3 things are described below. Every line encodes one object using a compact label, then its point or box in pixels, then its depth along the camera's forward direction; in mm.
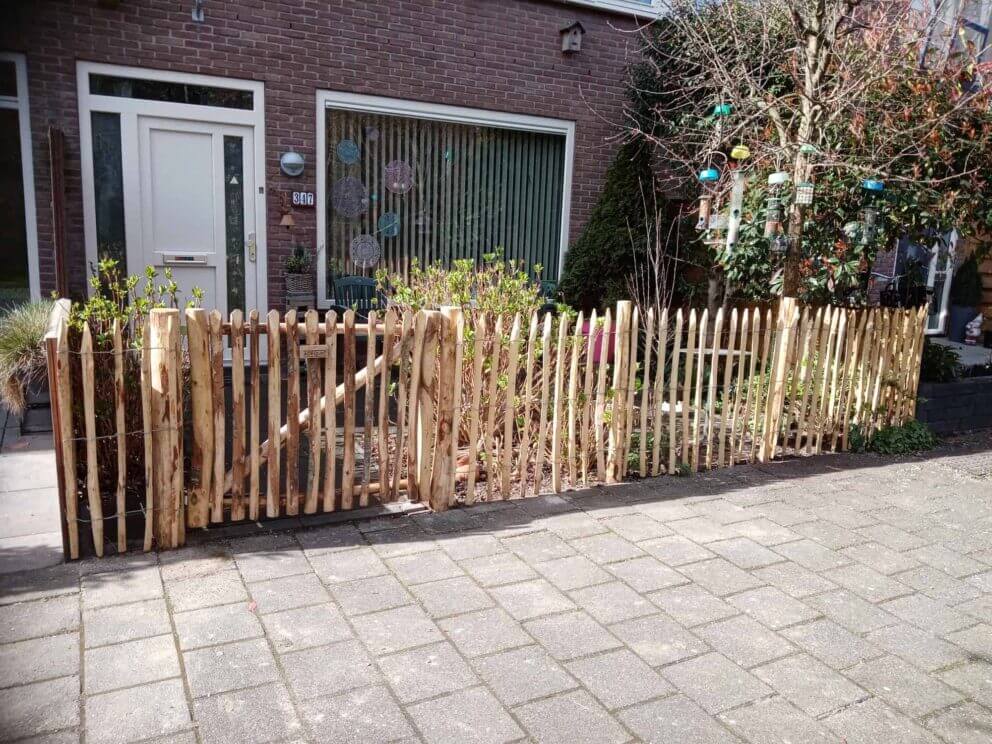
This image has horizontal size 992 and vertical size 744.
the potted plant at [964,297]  12211
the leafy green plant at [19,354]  4762
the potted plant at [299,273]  7828
